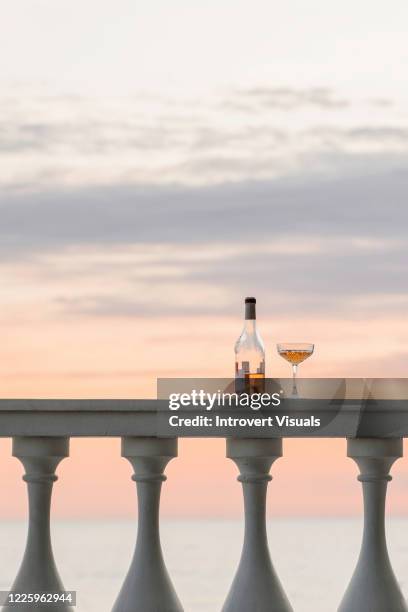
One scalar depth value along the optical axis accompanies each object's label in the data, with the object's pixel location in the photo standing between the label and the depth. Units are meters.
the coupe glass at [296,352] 4.62
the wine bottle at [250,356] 4.45
